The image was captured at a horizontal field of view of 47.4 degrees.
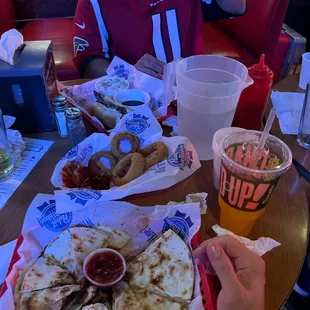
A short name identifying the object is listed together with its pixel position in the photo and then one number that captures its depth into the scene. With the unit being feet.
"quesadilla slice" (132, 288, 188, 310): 2.26
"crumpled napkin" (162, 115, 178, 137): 3.87
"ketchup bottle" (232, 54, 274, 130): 3.57
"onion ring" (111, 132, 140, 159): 3.47
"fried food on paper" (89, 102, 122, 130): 3.84
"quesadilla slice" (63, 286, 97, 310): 2.23
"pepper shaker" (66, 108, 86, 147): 3.47
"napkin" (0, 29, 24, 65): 3.56
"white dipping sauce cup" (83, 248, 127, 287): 2.33
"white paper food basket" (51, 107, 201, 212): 2.85
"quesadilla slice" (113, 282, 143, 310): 2.24
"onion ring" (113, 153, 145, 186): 3.14
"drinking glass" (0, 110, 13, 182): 3.29
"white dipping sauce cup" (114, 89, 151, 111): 4.12
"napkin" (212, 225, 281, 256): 2.64
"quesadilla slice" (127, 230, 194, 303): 2.32
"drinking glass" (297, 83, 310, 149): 3.92
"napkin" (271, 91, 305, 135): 4.16
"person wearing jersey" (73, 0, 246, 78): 5.71
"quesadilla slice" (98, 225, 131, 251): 2.59
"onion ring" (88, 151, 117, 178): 3.35
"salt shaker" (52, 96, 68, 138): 3.60
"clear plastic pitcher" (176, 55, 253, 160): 3.25
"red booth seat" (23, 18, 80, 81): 7.27
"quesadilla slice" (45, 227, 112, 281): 2.47
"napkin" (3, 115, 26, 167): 3.51
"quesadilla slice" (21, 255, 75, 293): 2.30
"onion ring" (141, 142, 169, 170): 3.30
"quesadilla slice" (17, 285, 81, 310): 2.22
